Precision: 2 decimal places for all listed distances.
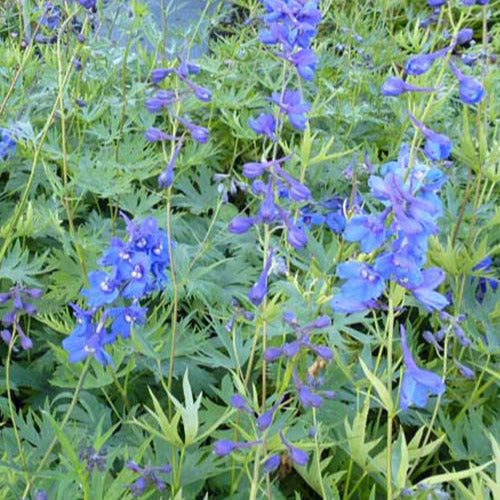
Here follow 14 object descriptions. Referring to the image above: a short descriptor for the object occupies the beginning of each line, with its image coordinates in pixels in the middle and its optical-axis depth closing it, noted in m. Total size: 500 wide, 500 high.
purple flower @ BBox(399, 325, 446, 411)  0.71
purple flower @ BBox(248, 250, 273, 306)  0.75
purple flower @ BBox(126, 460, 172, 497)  0.75
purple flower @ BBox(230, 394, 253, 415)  0.74
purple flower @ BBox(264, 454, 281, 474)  0.74
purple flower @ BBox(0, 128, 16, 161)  1.08
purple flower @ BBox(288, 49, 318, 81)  0.80
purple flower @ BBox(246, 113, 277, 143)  0.79
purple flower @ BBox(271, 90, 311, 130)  0.79
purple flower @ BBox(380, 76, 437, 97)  0.74
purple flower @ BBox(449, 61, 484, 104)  0.76
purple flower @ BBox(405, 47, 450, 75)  0.74
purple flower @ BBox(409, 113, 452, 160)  0.72
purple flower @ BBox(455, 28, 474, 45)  0.78
